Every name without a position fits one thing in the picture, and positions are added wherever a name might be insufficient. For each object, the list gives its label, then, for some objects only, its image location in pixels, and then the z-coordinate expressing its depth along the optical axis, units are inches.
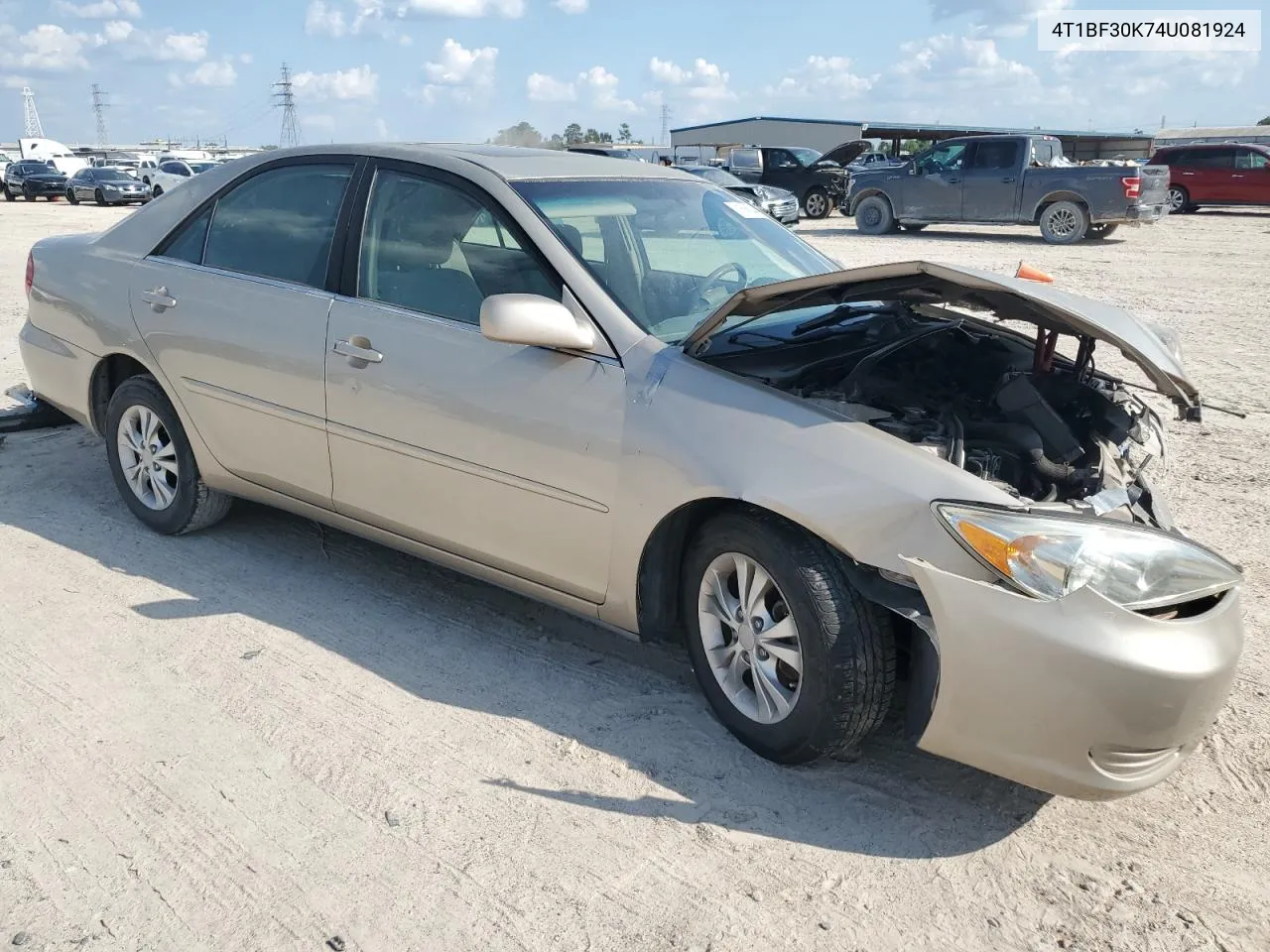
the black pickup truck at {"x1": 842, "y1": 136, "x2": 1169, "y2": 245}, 705.6
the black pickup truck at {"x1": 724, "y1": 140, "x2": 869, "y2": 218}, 988.6
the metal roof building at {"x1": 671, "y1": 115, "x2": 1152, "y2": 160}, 1604.3
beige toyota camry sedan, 100.0
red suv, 941.8
